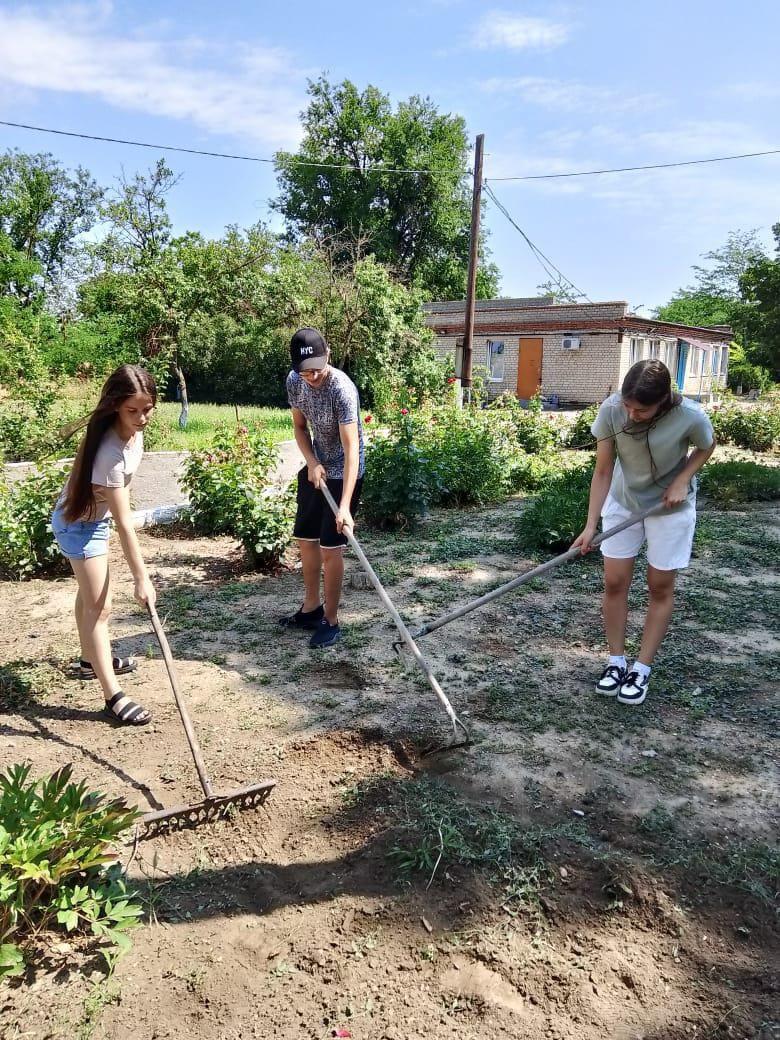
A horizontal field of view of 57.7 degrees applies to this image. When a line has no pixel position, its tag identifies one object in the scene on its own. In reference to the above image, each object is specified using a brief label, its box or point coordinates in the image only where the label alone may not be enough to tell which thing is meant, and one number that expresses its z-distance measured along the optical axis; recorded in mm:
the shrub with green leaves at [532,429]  10406
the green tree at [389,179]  36625
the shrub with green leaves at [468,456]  7805
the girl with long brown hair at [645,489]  3035
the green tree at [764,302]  21531
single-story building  23891
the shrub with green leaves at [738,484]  8391
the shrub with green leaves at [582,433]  11961
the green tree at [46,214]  33375
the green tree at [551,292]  53672
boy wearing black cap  3715
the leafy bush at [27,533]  5102
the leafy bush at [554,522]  5945
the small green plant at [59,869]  1900
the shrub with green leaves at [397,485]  6617
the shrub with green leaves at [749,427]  13664
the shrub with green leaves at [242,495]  5391
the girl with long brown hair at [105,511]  2932
